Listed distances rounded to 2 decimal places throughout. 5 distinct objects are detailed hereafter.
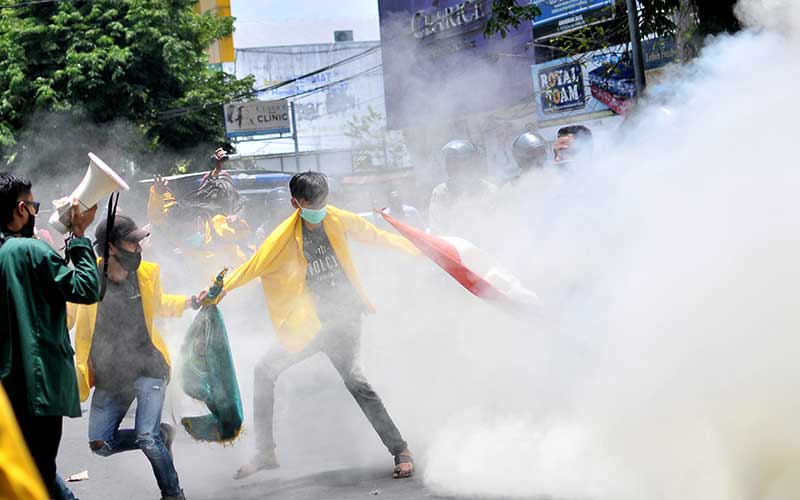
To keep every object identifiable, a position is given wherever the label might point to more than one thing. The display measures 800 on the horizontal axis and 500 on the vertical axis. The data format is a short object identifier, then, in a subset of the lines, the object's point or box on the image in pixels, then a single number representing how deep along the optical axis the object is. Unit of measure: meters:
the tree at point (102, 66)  24.12
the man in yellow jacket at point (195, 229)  10.31
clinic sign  30.92
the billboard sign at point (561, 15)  17.94
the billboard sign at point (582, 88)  14.17
